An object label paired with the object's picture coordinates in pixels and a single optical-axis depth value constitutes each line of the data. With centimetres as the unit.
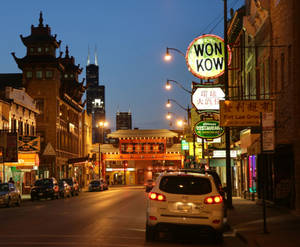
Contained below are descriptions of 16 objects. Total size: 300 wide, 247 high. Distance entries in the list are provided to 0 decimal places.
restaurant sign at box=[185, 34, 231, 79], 3180
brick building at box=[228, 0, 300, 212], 2102
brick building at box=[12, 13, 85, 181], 7175
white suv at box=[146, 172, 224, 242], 1389
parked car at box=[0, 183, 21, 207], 3310
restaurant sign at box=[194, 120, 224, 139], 3281
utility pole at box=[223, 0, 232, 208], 2587
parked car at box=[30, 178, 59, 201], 4459
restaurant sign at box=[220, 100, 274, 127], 2227
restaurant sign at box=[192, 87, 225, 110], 3169
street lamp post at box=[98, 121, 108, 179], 8111
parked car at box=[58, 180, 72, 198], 4881
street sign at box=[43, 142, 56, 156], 5878
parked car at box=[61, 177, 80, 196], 5476
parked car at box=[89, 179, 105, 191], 6925
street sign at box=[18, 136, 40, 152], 5134
